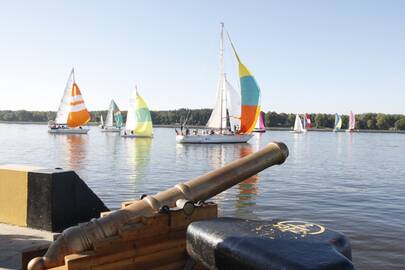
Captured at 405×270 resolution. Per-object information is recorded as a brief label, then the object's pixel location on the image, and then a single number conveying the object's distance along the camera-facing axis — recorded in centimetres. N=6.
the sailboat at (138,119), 8212
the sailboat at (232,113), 6594
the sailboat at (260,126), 12499
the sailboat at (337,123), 16862
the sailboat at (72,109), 9000
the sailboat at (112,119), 12169
